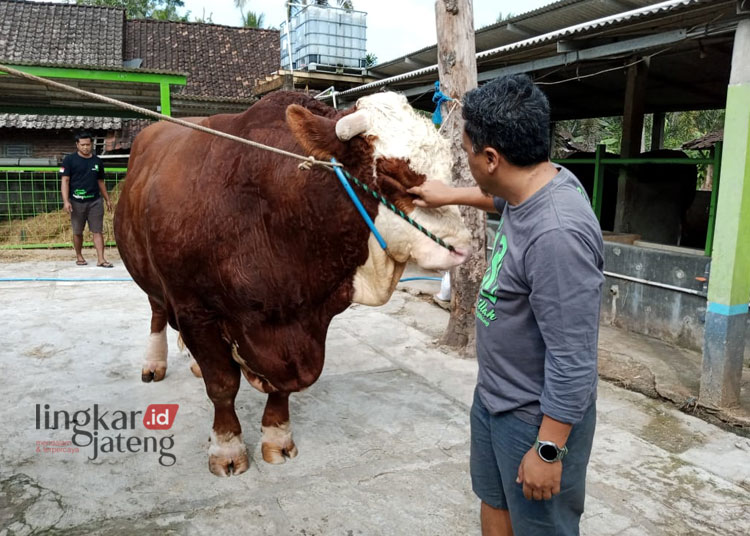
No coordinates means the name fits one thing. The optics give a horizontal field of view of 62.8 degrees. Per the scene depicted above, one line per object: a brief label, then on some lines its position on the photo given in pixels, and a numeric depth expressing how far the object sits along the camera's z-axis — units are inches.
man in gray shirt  56.5
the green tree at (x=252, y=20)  1336.1
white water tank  333.7
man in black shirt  323.9
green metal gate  412.5
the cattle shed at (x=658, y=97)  149.3
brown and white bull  89.7
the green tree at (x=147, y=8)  1282.0
